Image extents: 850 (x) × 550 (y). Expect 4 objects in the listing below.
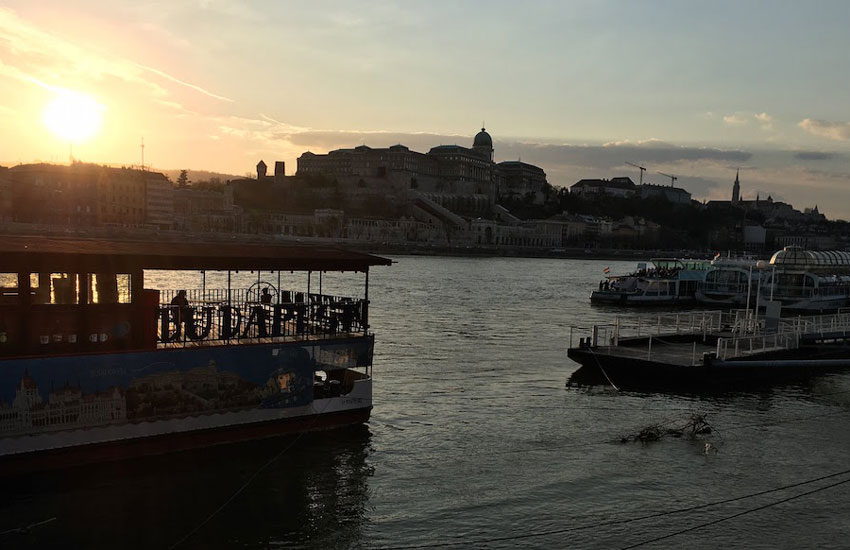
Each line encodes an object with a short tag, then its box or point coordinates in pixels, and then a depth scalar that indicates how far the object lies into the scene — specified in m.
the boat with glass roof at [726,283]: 70.69
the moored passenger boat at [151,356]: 14.60
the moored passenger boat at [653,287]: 70.38
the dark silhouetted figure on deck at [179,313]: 16.58
